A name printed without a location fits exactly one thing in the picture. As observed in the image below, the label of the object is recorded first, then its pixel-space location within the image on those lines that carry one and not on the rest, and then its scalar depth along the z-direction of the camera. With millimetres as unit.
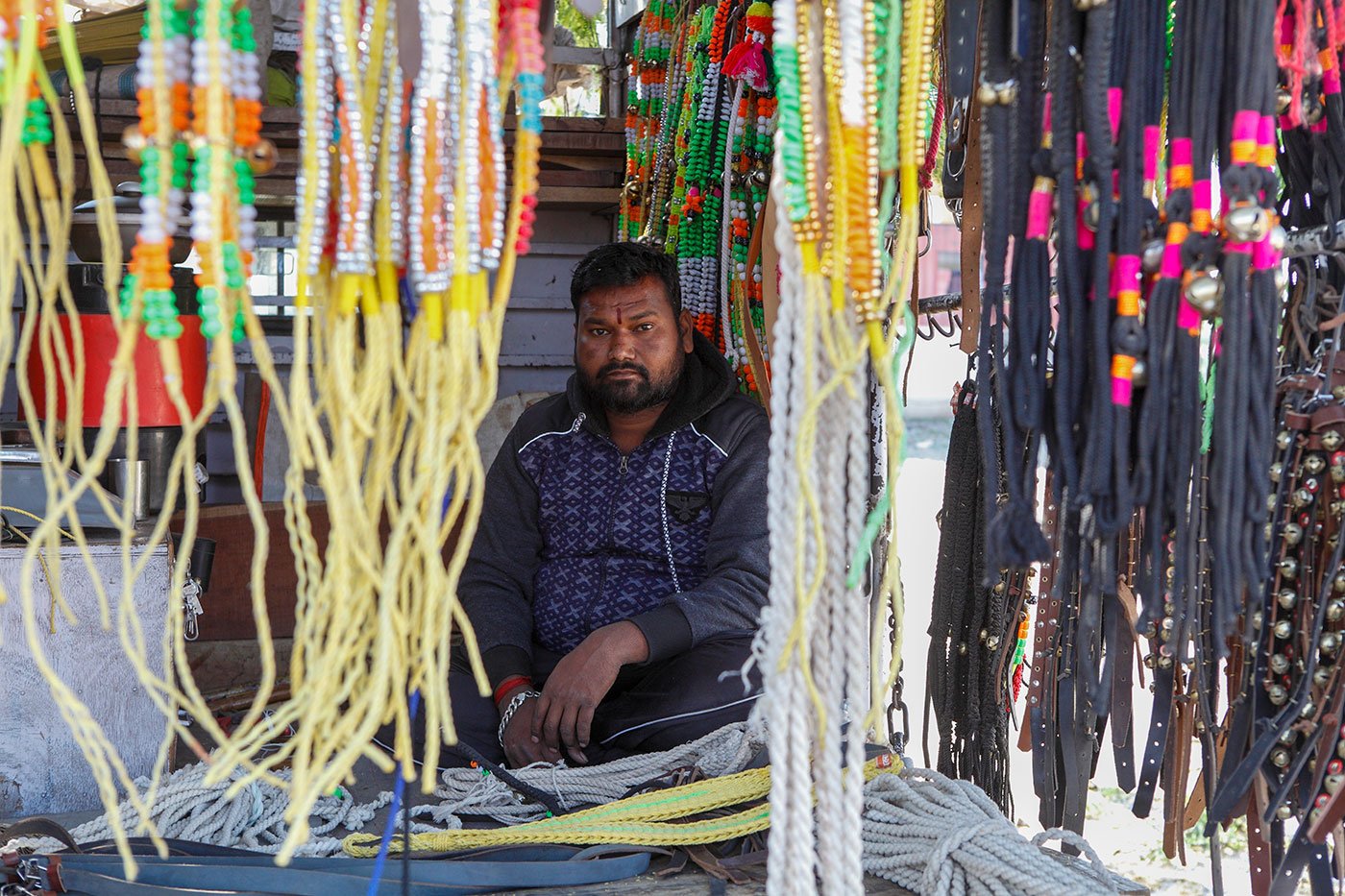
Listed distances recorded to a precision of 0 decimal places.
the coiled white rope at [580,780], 2072
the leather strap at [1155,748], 1746
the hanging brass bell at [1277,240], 1194
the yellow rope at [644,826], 1813
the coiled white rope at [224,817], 1882
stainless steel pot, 2365
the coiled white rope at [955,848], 1618
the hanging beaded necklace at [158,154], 954
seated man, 2453
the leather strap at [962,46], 1270
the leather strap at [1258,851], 1570
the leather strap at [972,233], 1987
